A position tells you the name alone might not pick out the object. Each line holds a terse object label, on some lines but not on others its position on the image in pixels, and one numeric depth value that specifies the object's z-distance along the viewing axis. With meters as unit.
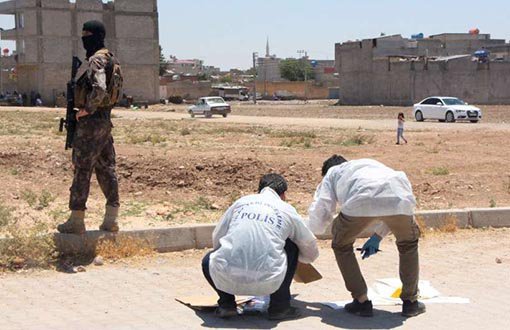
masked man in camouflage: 7.25
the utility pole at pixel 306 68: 117.41
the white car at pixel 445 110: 39.34
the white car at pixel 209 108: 48.31
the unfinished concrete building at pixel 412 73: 68.69
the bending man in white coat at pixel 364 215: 5.64
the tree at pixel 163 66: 135.43
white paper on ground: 6.35
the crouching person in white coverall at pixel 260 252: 5.49
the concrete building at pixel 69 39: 72.38
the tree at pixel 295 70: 154.30
